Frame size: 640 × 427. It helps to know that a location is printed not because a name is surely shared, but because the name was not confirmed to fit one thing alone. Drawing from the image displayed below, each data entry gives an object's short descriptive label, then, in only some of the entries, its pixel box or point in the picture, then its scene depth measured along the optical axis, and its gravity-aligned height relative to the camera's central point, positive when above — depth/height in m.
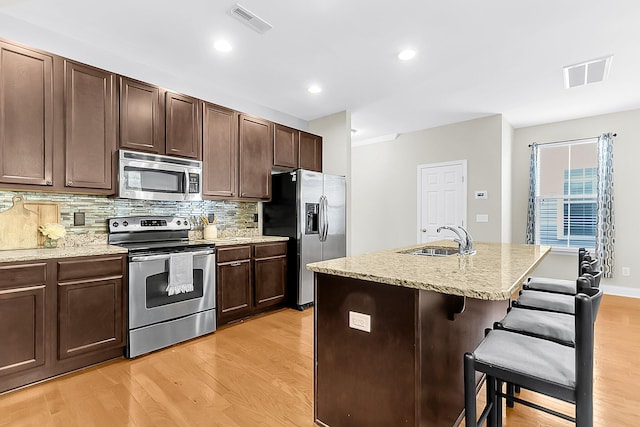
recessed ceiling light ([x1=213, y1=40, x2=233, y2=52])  2.77 +1.48
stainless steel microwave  2.82 +0.34
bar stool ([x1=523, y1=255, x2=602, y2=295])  1.82 -0.52
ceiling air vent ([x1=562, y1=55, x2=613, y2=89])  3.14 +1.48
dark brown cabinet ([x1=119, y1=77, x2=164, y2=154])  2.84 +0.89
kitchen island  1.40 -0.60
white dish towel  2.82 -0.55
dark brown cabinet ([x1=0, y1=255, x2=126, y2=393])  2.09 -0.75
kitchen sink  2.58 -0.32
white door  5.14 +0.25
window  4.82 +0.29
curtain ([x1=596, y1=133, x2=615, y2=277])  4.53 +0.02
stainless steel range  2.64 -0.64
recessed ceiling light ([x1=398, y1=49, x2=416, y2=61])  2.93 +1.49
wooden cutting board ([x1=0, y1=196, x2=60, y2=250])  2.46 -0.08
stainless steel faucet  2.37 -0.26
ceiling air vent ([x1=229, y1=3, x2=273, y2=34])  2.32 +1.48
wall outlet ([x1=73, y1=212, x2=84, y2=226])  2.81 -0.06
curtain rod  4.75 +1.13
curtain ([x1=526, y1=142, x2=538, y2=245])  5.12 +0.23
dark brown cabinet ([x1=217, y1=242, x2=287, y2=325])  3.32 -0.75
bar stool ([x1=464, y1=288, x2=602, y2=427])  1.09 -0.58
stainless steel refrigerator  3.96 -0.10
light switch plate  4.86 -0.08
